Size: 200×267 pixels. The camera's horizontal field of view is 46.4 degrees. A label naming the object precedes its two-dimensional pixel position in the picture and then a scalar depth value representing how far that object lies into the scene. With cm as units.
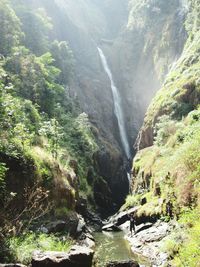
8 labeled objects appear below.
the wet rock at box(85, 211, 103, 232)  2197
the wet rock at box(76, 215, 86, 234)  1606
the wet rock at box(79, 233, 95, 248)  1492
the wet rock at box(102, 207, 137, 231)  2151
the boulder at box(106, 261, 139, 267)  931
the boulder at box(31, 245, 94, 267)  807
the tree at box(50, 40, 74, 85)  3727
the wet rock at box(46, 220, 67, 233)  1313
